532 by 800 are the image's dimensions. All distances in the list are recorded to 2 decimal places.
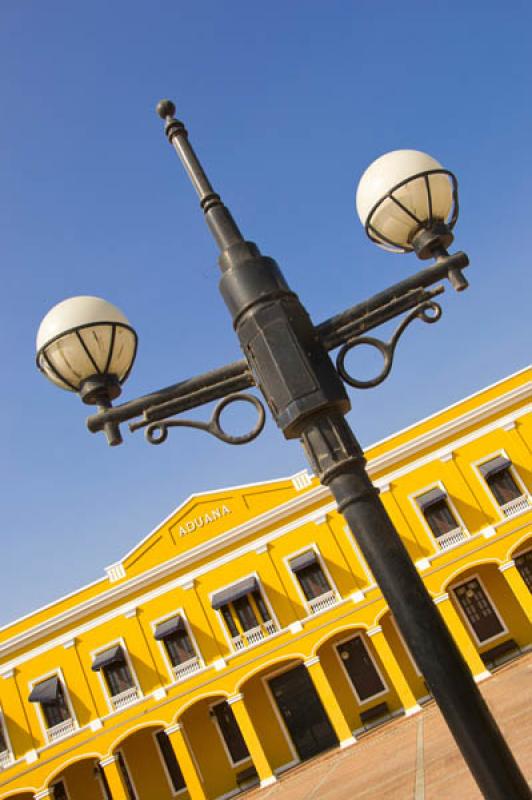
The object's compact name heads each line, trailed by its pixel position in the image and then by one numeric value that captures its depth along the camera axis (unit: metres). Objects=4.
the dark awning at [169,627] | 18.11
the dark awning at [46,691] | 17.70
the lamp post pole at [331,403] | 1.89
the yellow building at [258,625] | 17.94
